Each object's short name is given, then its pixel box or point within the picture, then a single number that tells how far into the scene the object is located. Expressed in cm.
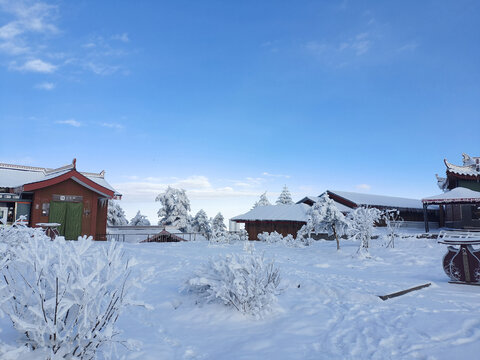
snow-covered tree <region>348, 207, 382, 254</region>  1591
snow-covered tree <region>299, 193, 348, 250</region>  1694
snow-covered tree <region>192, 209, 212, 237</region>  3841
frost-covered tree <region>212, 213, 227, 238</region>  4085
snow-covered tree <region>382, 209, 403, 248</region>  1677
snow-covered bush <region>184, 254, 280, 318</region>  583
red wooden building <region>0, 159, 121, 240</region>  1781
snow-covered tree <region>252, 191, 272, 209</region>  5547
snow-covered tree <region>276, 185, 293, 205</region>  5644
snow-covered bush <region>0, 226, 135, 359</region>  317
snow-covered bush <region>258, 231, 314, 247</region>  2009
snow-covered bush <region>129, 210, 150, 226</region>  4534
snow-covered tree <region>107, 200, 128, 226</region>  3725
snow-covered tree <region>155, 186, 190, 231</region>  3893
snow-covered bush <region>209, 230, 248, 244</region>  2134
